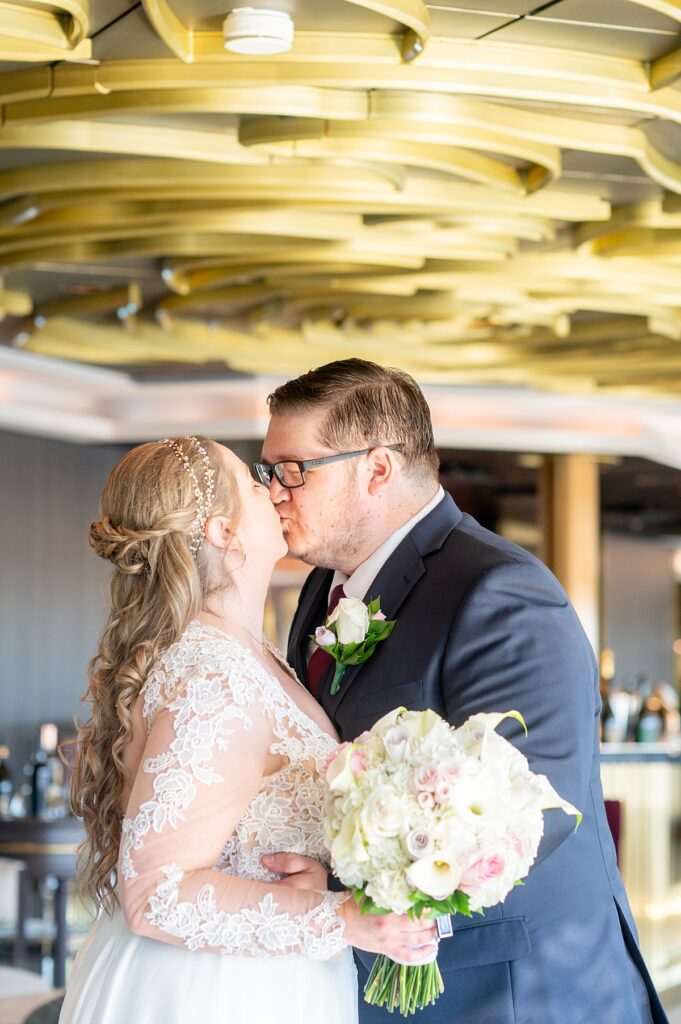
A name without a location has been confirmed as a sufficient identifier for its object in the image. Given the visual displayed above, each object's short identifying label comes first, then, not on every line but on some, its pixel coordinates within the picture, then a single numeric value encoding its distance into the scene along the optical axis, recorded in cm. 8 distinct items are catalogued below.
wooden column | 1241
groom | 236
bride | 212
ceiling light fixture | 362
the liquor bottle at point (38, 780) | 707
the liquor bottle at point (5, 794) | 743
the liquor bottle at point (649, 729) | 1041
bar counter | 827
